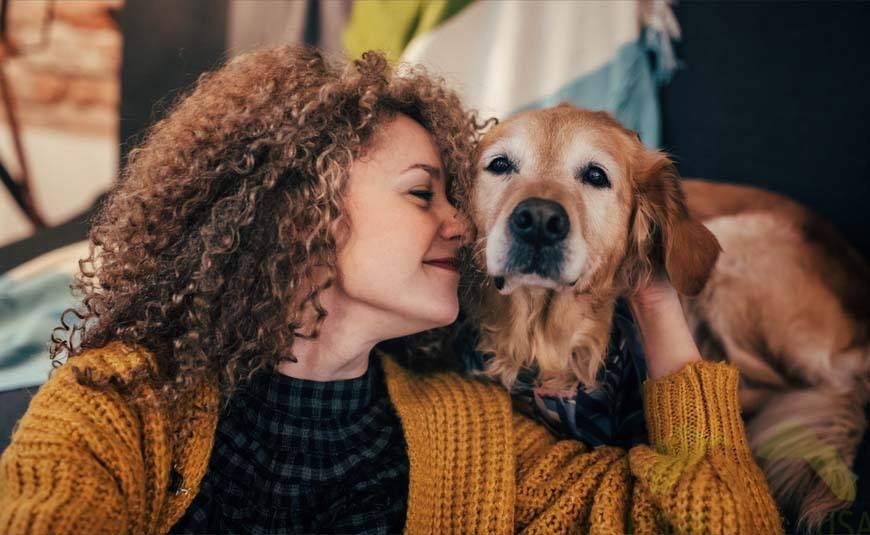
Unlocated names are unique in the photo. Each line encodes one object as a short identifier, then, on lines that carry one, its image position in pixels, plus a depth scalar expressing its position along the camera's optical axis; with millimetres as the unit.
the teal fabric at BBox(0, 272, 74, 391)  1566
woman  1157
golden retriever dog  1228
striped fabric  2090
